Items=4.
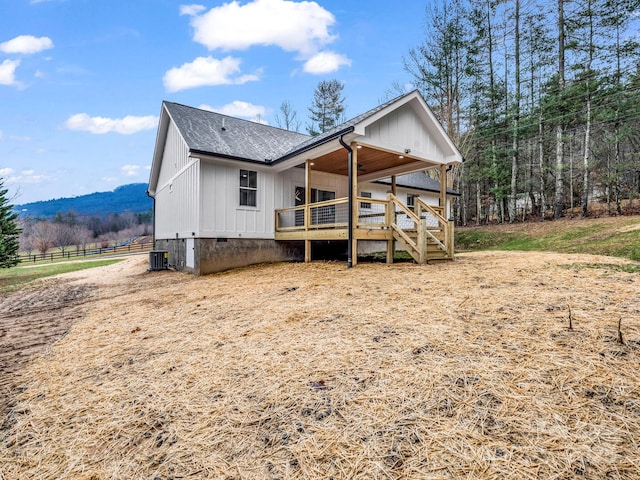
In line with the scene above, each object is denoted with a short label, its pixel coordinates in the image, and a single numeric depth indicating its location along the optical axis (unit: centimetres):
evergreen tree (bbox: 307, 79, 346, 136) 2917
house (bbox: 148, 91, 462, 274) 859
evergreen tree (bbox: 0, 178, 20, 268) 1401
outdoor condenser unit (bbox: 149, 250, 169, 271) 1216
